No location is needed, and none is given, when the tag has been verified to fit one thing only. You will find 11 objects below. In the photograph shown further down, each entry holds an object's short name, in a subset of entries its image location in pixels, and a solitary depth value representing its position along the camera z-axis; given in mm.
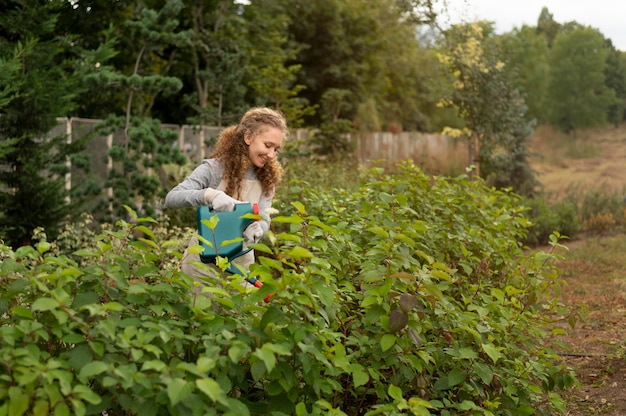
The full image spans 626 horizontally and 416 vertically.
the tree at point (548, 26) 58312
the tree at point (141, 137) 10234
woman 4555
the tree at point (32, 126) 8188
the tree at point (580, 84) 40938
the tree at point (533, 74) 41906
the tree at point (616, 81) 43875
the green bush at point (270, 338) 2297
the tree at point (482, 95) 17609
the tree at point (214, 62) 16781
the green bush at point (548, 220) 12870
